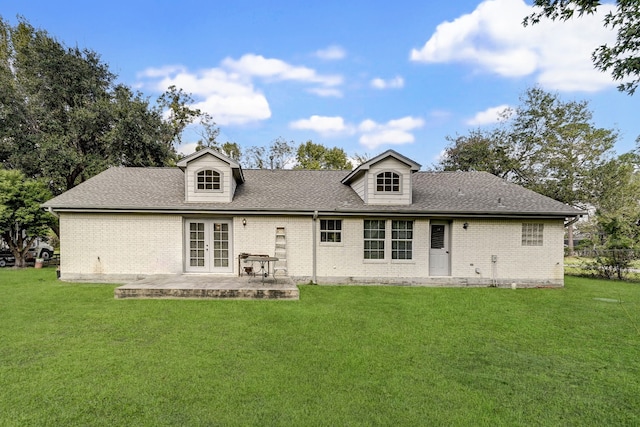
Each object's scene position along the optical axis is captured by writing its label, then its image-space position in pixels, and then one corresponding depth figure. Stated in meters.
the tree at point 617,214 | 13.16
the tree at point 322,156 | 36.25
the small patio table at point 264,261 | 9.84
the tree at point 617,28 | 6.55
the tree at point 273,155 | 33.34
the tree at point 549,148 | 24.84
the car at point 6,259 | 14.87
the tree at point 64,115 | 17.11
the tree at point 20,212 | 13.13
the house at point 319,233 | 10.66
